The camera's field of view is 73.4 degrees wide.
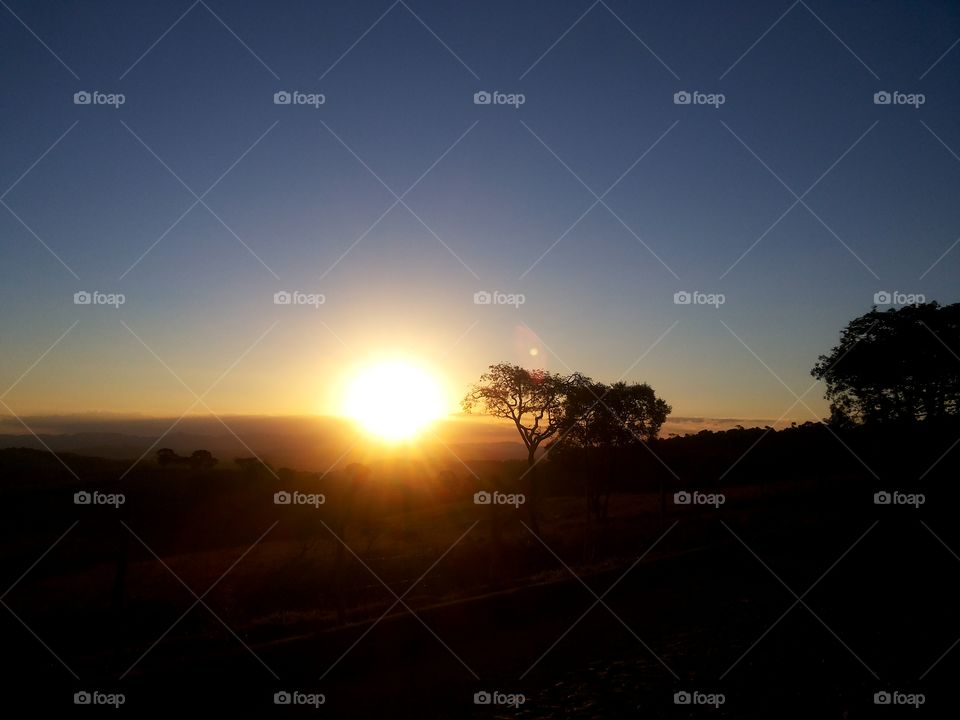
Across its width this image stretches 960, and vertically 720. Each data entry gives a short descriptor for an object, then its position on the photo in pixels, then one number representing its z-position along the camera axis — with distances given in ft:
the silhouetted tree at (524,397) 95.91
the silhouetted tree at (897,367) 96.53
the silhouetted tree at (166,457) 134.33
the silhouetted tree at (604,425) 99.96
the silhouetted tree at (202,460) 135.44
